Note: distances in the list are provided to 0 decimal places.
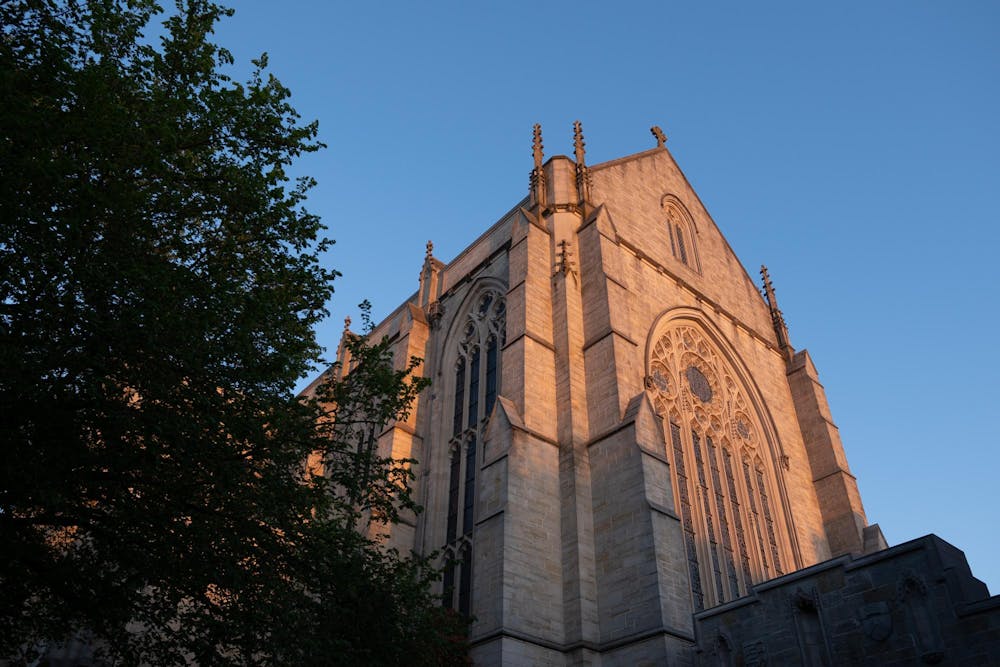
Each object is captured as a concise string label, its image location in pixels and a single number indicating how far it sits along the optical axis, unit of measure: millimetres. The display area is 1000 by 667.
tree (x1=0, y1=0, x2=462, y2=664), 8023
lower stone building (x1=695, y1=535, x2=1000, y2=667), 10414
